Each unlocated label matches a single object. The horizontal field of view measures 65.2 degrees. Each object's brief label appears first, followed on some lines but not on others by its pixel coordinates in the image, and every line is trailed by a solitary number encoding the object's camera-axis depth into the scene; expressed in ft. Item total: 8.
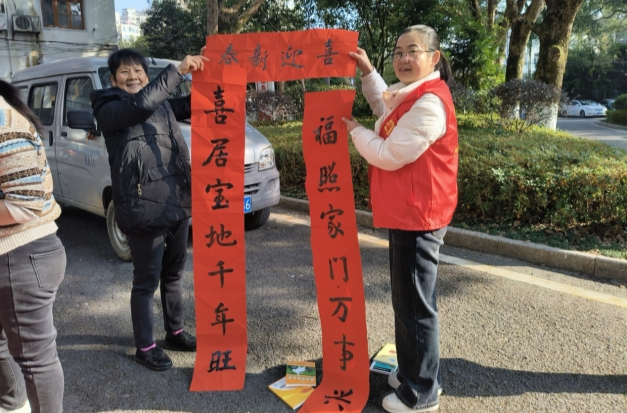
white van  15.64
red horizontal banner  8.47
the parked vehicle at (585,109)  102.28
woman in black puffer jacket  8.13
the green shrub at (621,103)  83.25
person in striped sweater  5.82
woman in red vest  6.88
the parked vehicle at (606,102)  120.84
